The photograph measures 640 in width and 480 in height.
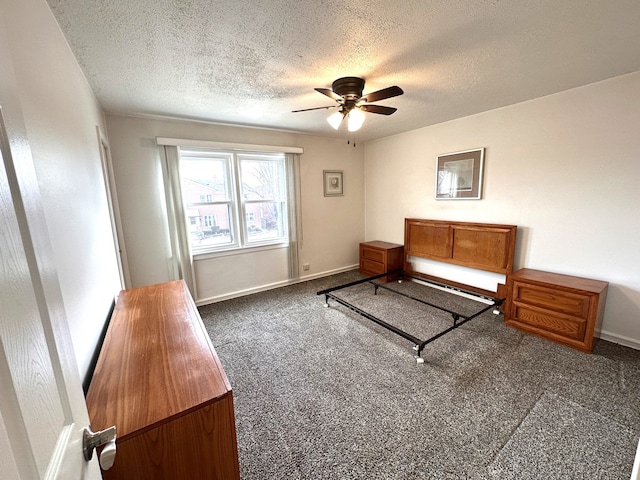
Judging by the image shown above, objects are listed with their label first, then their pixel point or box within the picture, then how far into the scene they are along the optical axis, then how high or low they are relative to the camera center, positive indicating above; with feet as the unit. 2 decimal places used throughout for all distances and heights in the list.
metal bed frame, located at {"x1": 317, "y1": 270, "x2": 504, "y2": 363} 7.37 -4.03
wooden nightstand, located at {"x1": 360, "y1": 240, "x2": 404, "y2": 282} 13.92 -3.34
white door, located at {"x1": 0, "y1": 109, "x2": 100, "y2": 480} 1.28 -0.81
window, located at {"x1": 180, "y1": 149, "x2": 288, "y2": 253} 11.26 +0.11
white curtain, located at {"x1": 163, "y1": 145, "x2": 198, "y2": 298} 10.25 -0.77
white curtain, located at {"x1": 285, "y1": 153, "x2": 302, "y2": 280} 13.04 -0.48
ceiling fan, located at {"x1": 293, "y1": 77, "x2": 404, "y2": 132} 6.73 +2.54
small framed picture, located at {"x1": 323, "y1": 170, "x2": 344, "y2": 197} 14.53 +0.72
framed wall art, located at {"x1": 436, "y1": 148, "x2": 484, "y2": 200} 10.91 +0.73
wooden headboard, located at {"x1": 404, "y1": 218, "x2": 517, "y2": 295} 10.18 -2.19
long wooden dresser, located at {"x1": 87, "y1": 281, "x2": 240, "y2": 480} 3.02 -2.45
